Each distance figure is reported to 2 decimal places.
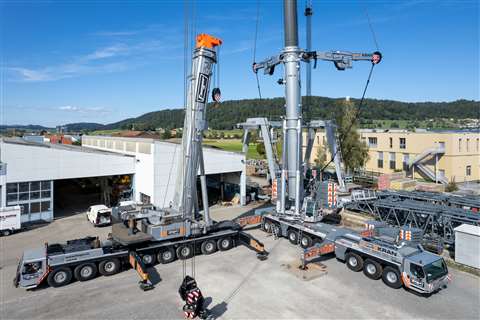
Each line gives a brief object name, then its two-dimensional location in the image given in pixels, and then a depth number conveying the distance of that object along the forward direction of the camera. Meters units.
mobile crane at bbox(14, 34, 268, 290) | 12.92
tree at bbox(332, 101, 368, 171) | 33.69
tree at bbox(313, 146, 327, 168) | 38.56
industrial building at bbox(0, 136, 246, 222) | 21.41
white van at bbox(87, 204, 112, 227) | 21.48
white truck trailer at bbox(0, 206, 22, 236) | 19.61
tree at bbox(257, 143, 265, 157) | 61.86
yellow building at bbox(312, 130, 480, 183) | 34.34
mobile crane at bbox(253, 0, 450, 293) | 12.66
